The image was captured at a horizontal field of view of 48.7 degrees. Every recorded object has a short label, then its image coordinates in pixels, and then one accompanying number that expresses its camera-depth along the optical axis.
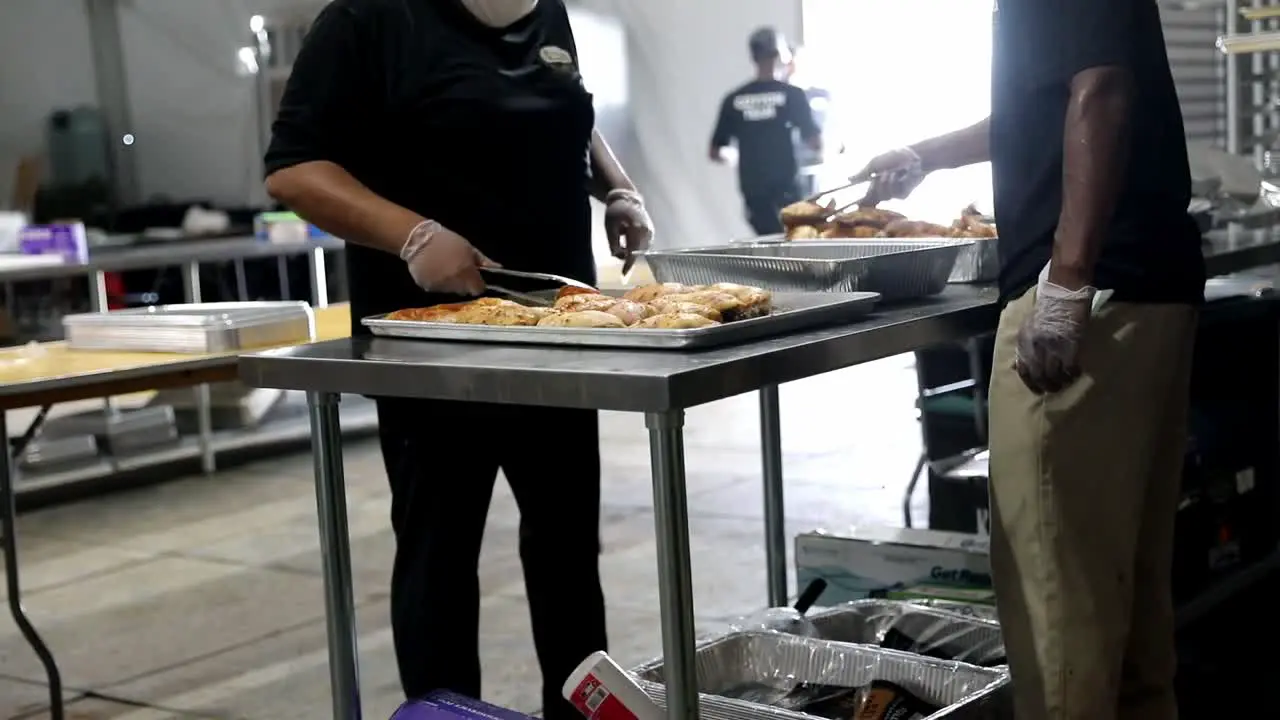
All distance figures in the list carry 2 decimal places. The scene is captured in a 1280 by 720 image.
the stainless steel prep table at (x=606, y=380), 1.60
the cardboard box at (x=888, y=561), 2.88
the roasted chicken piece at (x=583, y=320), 1.82
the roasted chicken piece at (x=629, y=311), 1.85
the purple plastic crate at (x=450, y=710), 2.04
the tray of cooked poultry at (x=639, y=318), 1.75
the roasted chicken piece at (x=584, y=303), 1.92
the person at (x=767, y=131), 8.73
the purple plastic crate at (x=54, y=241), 5.96
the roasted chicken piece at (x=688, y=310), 1.80
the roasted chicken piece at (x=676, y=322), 1.74
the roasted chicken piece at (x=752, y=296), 1.87
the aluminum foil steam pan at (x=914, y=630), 2.51
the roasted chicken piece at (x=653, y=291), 2.03
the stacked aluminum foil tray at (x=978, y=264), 2.48
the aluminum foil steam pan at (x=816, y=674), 2.13
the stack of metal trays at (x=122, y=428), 5.96
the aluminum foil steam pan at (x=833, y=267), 2.10
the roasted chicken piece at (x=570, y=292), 2.08
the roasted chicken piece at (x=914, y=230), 2.62
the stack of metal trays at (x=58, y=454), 5.78
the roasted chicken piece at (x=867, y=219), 2.68
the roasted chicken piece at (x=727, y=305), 1.83
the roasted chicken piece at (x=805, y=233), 2.69
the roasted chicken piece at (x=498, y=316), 1.90
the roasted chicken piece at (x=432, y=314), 1.98
